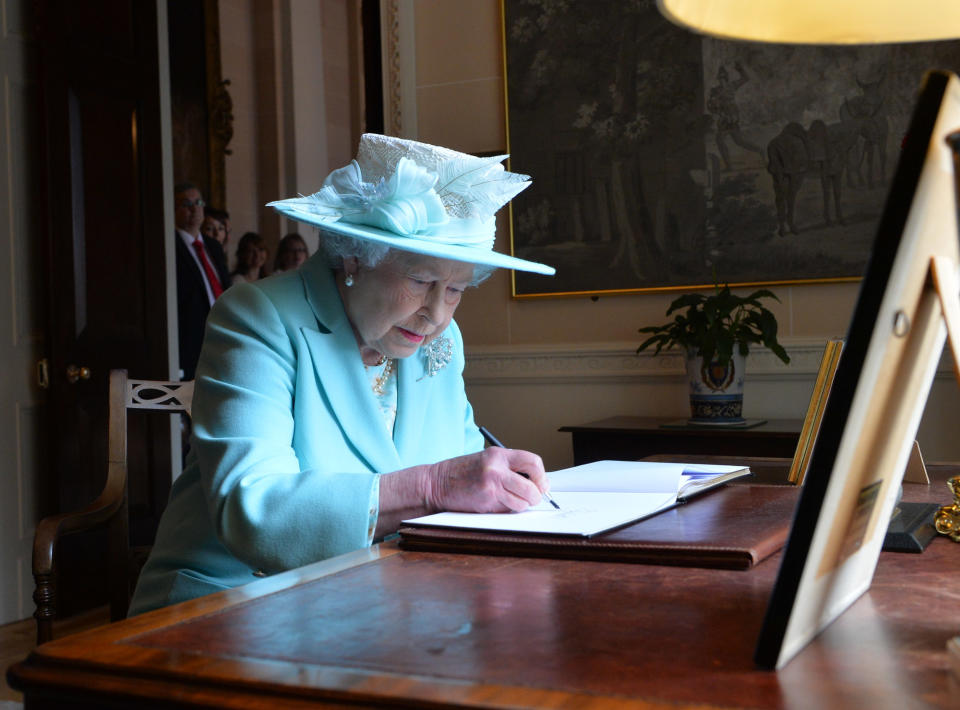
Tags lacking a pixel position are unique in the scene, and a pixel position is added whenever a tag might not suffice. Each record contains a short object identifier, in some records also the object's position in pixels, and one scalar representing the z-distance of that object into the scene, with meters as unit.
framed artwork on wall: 3.79
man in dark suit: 5.82
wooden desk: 0.69
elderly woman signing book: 1.42
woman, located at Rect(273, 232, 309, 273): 7.07
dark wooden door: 4.34
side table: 3.48
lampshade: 1.61
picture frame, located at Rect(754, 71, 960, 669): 0.62
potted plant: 3.68
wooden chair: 2.18
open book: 1.27
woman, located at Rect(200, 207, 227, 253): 6.74
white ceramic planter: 3.71
